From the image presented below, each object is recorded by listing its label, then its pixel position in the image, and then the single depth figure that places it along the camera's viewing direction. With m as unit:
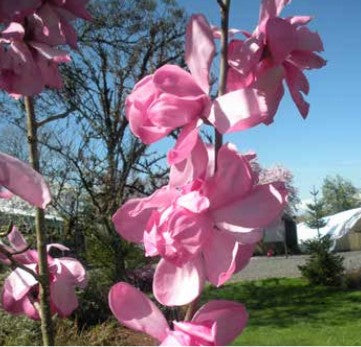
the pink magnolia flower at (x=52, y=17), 0.79
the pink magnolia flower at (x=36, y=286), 0.93
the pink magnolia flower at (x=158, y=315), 0.50
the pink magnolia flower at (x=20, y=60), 0.76
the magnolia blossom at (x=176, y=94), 0.51
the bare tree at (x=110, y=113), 8.79
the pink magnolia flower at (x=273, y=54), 0.54
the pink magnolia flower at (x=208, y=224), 0.49
